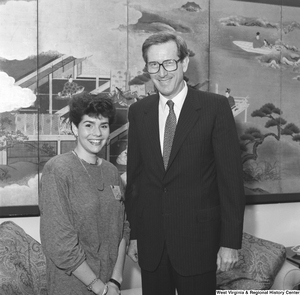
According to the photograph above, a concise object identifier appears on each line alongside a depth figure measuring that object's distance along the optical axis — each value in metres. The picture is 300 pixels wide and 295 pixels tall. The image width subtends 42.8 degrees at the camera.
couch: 2.35
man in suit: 1.70
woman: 1.56
